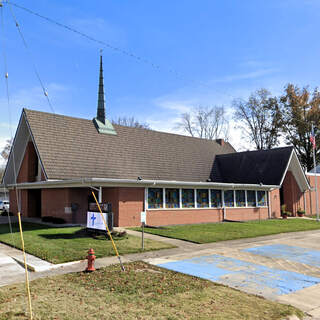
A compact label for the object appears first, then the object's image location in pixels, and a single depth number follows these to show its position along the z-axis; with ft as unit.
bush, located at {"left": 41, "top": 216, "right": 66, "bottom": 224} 62.80
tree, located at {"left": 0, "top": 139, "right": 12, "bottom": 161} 168.96
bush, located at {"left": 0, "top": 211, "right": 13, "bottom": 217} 87.52
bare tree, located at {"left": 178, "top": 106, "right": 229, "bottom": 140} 168.96
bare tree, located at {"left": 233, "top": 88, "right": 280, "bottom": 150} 151.23
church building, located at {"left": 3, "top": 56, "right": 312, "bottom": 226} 62.28
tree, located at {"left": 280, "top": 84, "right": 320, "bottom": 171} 140.46
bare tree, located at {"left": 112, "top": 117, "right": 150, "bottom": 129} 172.96
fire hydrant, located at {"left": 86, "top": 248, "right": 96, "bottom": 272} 28.58
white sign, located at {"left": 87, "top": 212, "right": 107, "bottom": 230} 45.36
